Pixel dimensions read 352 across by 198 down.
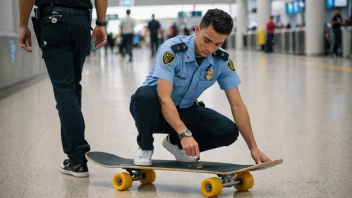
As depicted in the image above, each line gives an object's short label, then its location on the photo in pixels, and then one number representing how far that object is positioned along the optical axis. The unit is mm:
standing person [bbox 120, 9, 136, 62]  24298
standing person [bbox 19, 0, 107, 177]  4250
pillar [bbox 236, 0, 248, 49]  47875
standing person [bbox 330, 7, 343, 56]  23112
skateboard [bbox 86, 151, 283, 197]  3729
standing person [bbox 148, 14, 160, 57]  28284
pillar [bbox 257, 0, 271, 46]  37906
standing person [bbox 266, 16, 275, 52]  34031
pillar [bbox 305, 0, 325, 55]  25922
